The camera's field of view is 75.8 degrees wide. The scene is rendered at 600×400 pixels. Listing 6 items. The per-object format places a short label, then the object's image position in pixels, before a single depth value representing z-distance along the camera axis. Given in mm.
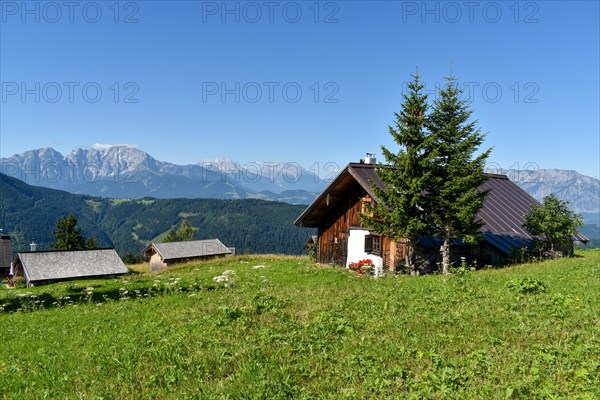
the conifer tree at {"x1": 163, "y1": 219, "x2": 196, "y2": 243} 113638
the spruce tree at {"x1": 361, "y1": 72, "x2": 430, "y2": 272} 18766
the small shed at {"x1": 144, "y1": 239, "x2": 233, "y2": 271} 76544
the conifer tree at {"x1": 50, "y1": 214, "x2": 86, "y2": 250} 73875
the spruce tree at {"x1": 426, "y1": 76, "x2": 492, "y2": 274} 18484
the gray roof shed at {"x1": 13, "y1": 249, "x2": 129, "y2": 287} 51938
